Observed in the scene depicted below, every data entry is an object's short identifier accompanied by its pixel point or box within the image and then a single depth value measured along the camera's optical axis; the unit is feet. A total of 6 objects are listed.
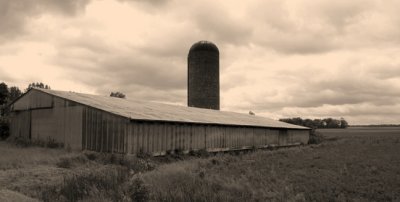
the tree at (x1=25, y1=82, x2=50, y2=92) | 232.94
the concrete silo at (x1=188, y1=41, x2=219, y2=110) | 156.76
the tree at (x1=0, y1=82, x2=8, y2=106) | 141.28
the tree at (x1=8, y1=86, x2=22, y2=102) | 202.69
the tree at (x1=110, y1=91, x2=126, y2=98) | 232.26
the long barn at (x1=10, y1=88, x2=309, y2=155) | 68.44
